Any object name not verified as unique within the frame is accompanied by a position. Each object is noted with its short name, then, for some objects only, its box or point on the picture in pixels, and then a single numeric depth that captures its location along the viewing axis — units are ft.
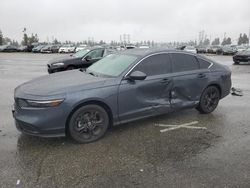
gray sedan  9.68
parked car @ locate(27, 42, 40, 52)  112.87
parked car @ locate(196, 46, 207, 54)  110.54
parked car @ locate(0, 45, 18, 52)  111.03
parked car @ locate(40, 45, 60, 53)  103.36
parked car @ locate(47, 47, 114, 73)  26.78
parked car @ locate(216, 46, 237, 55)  91.77
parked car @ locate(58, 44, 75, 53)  100.37
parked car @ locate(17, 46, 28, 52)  113.06
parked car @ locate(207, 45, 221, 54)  102.57
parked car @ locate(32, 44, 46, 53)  105.66
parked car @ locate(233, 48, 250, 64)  50.19
